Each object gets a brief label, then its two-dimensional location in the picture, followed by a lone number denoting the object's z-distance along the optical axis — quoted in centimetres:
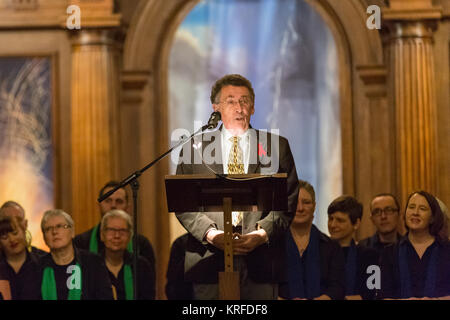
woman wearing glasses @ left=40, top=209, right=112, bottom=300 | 999
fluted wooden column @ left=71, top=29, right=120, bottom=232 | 1323
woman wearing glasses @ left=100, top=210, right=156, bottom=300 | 1047
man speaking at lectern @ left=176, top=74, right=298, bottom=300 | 835
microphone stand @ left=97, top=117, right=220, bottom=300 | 825
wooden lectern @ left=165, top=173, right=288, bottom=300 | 777
